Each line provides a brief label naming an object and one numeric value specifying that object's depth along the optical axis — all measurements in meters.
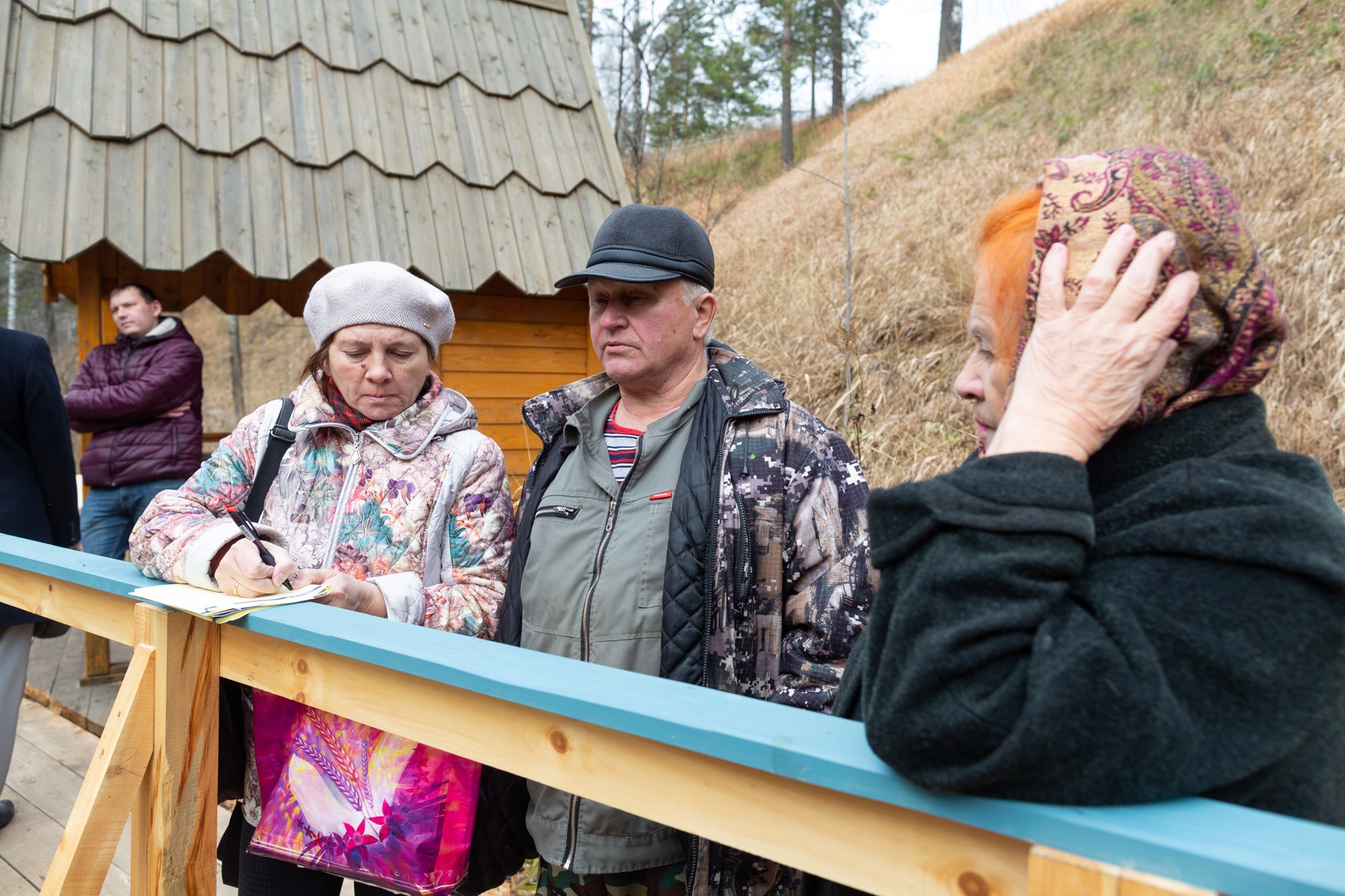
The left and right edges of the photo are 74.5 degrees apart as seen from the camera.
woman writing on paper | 1.89
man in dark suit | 3.01
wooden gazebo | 4.16
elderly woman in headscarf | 0.77
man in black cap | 1.66
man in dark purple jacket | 4.22
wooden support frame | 0.71
